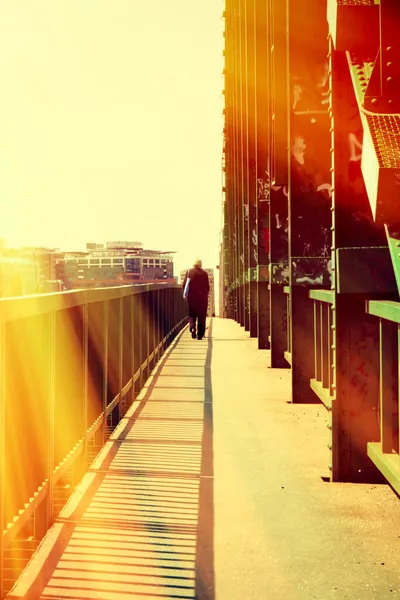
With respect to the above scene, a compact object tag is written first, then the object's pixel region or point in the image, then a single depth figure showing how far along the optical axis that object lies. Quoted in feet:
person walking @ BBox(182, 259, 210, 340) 57.21
